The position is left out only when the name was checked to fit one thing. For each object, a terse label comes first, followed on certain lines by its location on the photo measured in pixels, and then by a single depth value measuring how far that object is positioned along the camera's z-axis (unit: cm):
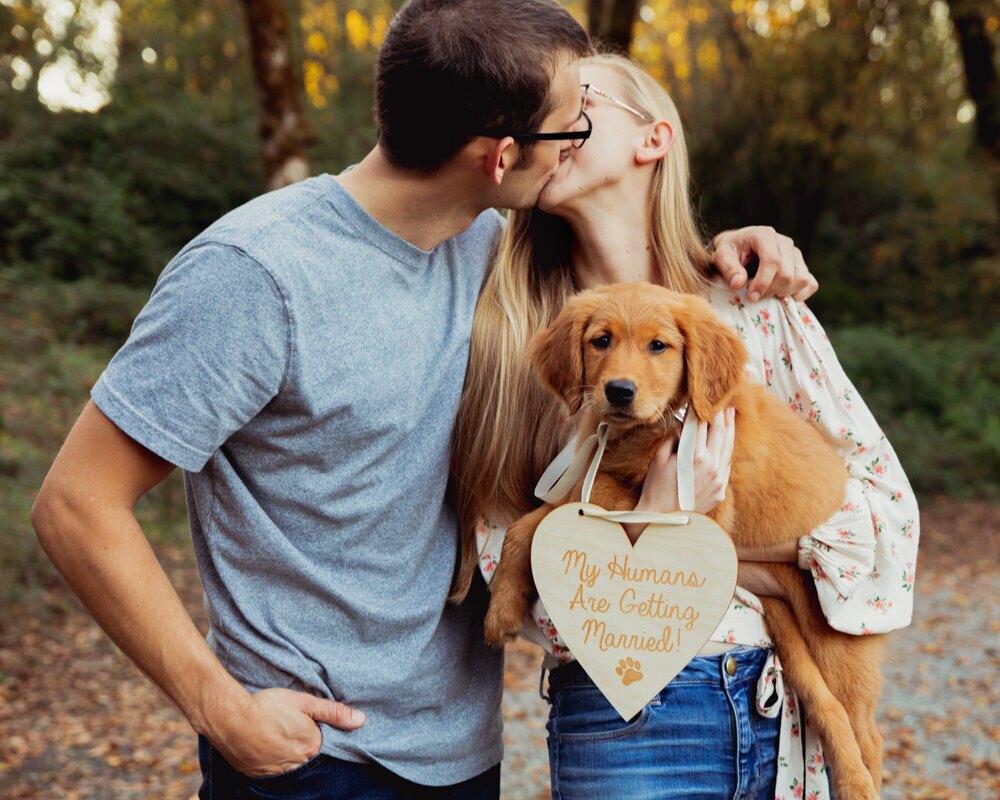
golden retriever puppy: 233
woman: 225
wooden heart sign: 212
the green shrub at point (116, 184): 1369
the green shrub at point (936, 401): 1244
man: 188
